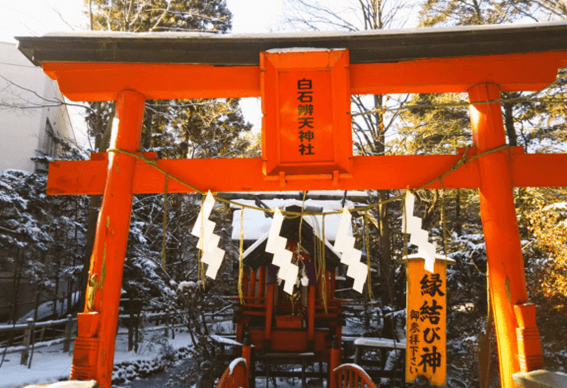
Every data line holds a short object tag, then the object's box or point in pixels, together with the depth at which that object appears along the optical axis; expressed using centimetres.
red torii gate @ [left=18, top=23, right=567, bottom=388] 418
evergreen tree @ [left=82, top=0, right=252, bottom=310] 1226
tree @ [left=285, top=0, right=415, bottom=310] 1301
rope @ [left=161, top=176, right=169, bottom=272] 407
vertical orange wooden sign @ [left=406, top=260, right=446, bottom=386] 700
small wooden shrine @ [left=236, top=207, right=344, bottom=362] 1071
